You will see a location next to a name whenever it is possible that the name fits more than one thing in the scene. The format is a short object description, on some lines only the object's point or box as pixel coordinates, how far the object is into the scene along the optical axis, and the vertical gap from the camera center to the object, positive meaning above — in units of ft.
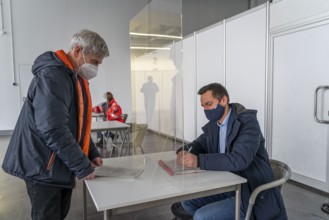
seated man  4.49 -1.17
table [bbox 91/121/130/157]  12.42 -1.59
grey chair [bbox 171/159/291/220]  4.30 -1.60
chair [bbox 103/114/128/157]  14.48 -2.53
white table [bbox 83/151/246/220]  3.59 -1.47
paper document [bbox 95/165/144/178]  4.58 -1.44
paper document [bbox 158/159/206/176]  4.72 -1.41
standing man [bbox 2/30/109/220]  3.63 -0.51
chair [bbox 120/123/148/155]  9.47 -1.55
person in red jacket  15.92 -1.14
